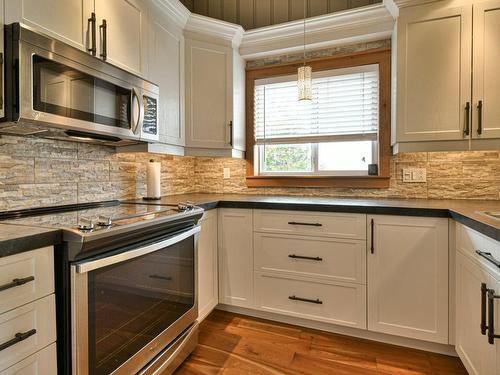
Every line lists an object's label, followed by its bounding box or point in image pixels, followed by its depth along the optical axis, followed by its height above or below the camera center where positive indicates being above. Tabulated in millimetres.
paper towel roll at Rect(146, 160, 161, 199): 2277 +35
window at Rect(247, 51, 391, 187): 2471 +524
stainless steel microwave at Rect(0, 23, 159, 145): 1170 +423
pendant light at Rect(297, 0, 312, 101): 1849 +626
